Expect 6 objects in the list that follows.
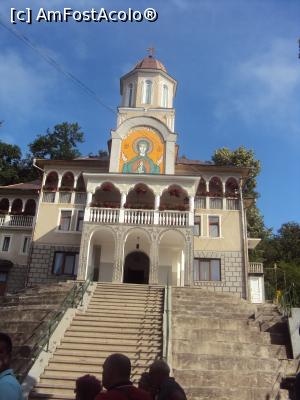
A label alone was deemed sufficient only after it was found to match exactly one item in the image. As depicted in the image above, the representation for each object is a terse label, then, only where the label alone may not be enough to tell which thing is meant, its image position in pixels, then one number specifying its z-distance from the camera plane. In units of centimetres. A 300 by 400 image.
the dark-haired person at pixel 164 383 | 460
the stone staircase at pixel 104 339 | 1145
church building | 2580
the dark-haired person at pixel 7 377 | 382
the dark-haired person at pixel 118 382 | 347
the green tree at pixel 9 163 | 4503
